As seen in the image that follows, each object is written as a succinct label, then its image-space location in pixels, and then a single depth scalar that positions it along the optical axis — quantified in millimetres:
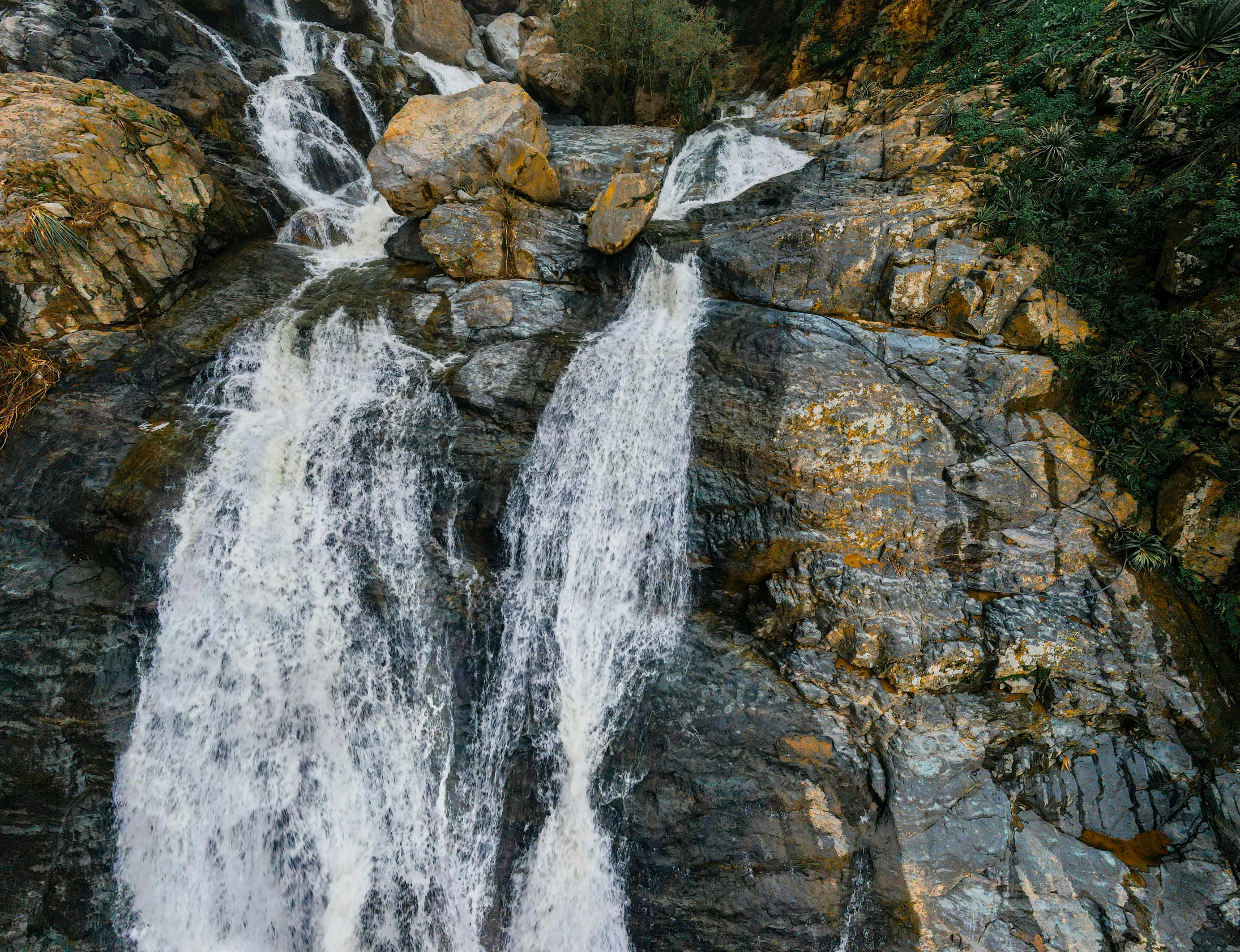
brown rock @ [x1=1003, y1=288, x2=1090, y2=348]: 6941
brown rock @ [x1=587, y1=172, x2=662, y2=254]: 8969
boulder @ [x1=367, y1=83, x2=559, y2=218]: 9469
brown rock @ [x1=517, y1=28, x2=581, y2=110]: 16250
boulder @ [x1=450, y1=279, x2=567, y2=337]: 8414
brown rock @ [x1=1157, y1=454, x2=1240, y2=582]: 5695
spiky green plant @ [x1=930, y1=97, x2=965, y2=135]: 9266
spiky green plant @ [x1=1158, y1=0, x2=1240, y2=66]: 6711
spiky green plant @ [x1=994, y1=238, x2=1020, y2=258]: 7399
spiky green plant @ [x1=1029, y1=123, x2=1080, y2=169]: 7570
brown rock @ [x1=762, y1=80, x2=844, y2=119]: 13211
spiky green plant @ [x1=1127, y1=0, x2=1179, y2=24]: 7582
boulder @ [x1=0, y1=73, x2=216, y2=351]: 7027
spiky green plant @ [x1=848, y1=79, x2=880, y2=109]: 12023
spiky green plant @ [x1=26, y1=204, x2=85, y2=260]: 6949
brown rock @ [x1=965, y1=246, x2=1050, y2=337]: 7230
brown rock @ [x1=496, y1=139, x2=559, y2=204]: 9461
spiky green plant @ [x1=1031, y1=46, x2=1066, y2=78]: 8781
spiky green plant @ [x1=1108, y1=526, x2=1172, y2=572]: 5863
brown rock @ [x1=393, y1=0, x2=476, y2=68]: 17156
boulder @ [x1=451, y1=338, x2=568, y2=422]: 7641
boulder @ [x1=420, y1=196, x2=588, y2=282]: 8977
